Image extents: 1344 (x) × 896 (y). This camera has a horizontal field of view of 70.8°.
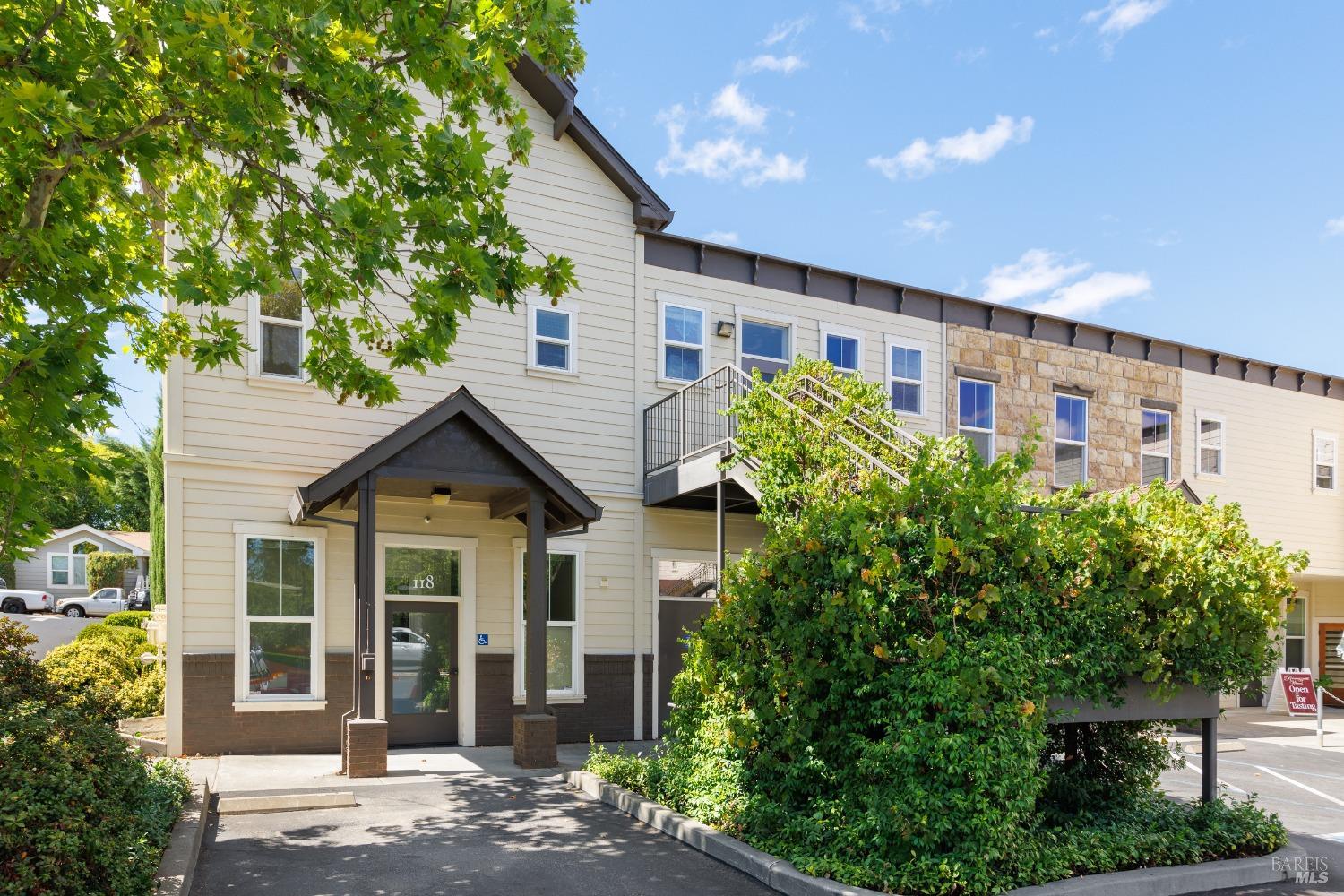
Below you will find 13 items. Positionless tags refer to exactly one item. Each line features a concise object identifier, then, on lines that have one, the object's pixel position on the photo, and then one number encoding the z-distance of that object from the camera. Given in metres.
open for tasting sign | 20.44
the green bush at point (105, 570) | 44.38
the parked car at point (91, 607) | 37.78
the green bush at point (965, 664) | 6.42
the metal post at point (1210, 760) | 8.22
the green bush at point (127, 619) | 25.65
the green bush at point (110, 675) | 13.36
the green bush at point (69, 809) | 4.77
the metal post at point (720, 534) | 12.34
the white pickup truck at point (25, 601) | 37.31
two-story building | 11.75
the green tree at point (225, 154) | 6.42
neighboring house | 45.75
